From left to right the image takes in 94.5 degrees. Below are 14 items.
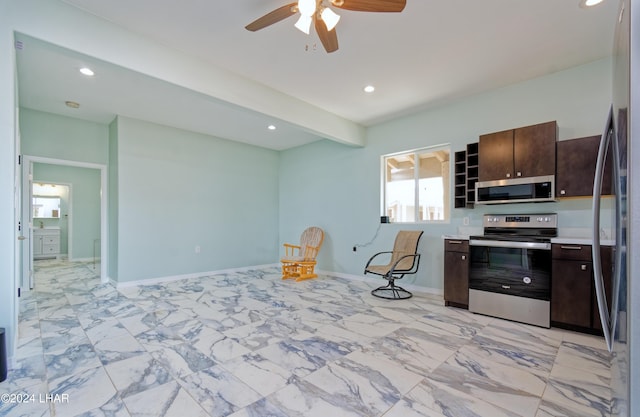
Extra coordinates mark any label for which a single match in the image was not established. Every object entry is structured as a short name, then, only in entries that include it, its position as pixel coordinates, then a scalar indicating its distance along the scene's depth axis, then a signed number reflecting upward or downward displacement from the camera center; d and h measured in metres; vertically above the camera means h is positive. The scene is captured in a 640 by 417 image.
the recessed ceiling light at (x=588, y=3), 2.27 +1.60
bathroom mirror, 8.20 +0.02
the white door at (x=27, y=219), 4.46 -0.18
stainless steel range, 3.03 -0.65
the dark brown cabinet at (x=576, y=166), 2.94 +0.44
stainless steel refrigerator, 0.84 -0.02
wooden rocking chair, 5.40 -0.93
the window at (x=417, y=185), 4.45 +0.38
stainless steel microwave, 3.17 +0.22
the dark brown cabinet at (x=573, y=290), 2.75 -0.77
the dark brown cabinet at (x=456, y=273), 3.56 -0.78
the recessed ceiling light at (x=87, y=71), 3.27 +1.53
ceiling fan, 1.95 +1.36
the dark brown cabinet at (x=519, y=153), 3.18 +0.65
